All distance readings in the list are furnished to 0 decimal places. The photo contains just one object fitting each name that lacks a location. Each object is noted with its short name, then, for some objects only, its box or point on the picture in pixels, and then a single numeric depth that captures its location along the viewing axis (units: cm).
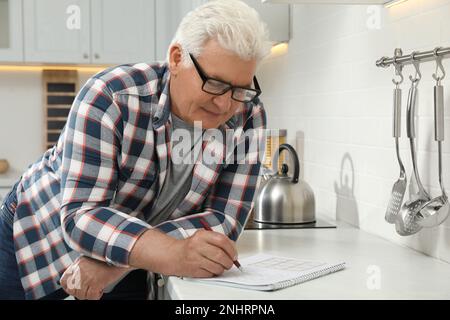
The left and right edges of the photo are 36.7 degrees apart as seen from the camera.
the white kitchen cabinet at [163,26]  351
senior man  127
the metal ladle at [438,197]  143
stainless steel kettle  204
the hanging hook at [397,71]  164
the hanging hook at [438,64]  145
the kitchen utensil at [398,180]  160
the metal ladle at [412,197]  152
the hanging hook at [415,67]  155
